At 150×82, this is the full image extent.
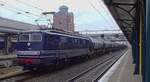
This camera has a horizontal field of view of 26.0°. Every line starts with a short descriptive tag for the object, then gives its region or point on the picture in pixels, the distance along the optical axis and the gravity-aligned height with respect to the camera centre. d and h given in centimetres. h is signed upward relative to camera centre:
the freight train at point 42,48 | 1844 -53
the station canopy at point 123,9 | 1100 +122
